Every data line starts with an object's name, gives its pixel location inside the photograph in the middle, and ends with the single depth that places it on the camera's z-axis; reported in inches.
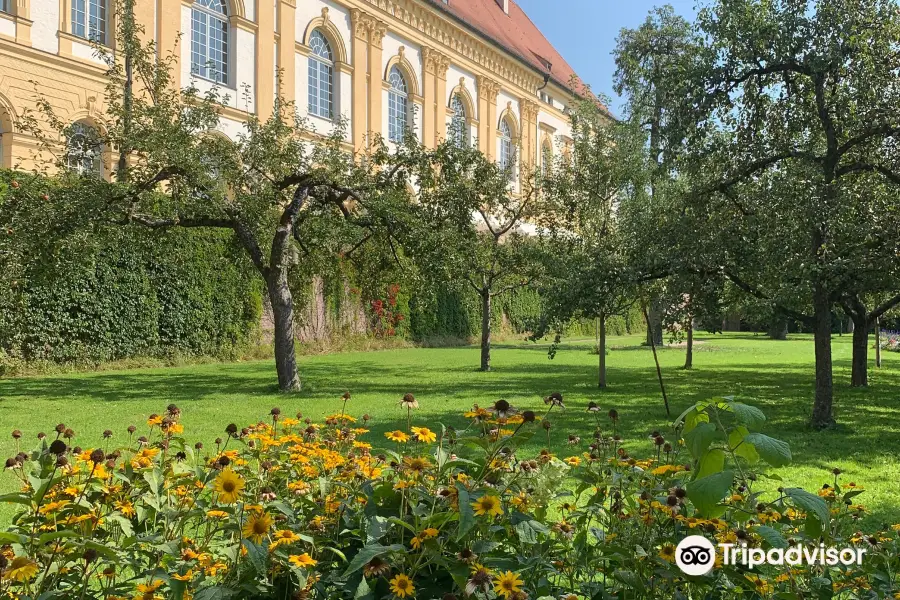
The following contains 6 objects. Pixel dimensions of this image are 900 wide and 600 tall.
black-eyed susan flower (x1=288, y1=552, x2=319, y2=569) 78.7
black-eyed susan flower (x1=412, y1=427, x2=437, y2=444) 97.9
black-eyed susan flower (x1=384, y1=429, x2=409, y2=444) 99.3
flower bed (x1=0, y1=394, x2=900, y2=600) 78.8
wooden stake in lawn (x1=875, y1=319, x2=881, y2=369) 901.4
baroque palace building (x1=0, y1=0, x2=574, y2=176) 767.7
